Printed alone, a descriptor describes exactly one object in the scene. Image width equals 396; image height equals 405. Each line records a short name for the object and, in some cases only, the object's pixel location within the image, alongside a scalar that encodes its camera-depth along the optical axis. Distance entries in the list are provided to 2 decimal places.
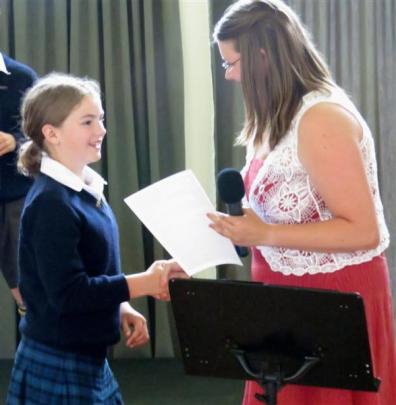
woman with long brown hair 3.59
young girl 3.82
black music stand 3.38
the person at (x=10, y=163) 5.12
